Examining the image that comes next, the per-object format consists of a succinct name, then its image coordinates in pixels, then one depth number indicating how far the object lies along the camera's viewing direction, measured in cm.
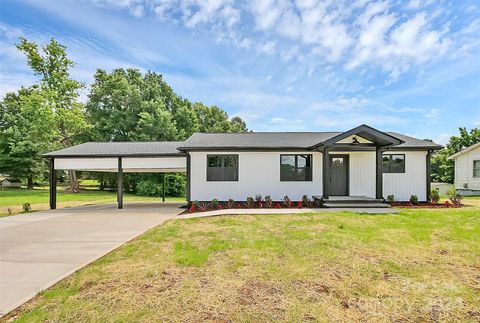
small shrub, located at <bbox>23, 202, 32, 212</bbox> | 1321
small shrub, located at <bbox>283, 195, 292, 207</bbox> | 1276
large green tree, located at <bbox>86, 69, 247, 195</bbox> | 2978
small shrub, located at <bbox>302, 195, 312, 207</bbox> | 1276
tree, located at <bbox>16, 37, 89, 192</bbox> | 2997
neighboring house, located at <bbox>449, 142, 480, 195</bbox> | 2038
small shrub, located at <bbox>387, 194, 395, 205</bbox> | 1301
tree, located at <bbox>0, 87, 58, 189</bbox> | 2942
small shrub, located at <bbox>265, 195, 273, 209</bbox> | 1270
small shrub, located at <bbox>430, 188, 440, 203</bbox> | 1334
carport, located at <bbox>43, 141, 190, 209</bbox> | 1351
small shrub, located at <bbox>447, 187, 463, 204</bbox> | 1284
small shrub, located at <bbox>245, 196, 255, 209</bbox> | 1273
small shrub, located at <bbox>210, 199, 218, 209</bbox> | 1284
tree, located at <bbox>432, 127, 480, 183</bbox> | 2766
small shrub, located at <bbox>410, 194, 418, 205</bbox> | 1321
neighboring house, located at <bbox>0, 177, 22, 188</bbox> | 3578
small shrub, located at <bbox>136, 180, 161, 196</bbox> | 2742
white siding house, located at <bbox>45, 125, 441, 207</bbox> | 1338
